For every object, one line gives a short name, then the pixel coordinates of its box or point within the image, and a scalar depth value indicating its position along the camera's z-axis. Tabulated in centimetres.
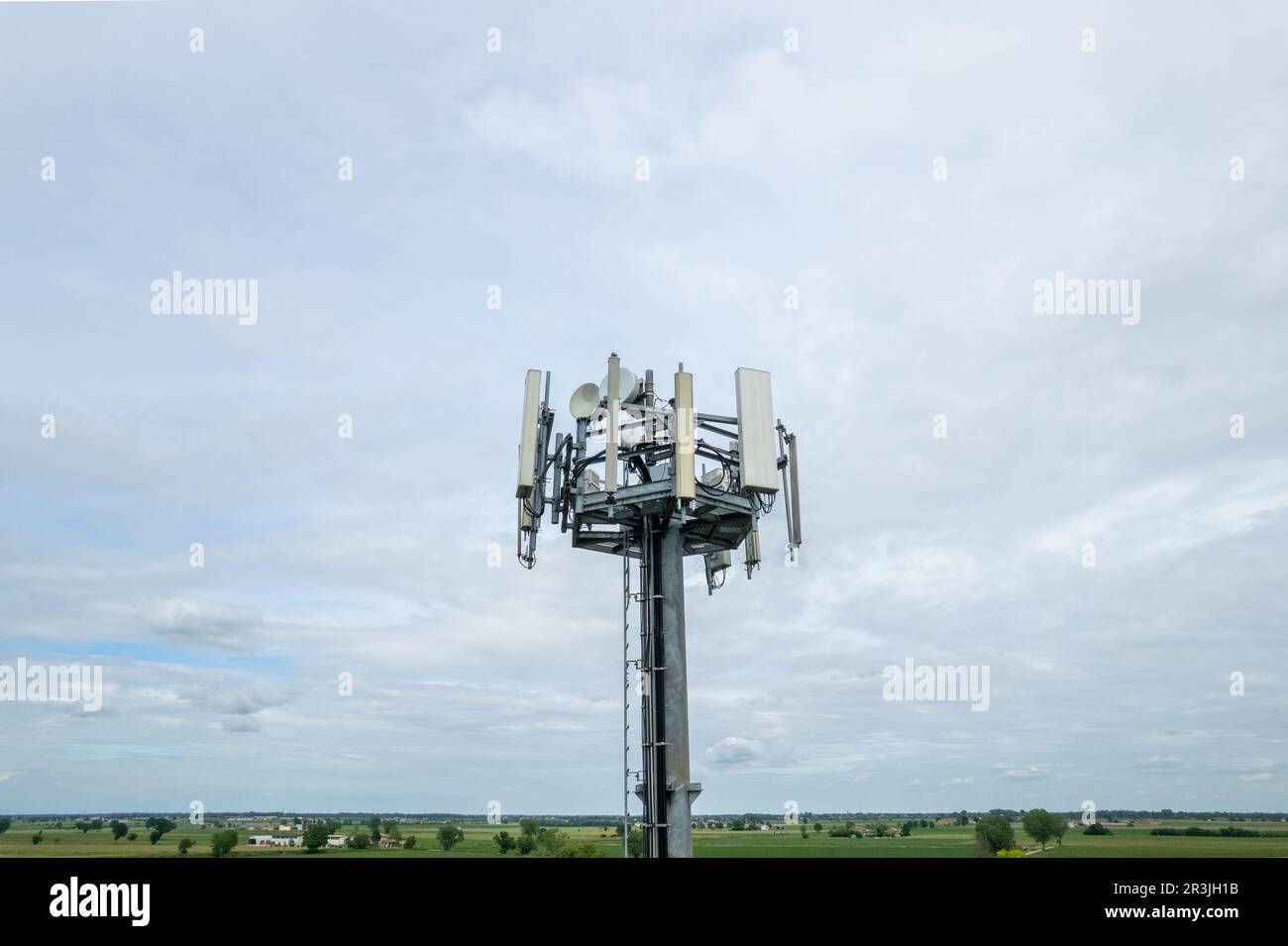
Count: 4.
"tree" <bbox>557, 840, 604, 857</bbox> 7362
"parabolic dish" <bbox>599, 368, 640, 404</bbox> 3184
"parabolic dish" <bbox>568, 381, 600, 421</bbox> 3178
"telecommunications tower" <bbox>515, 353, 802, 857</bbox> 2923
